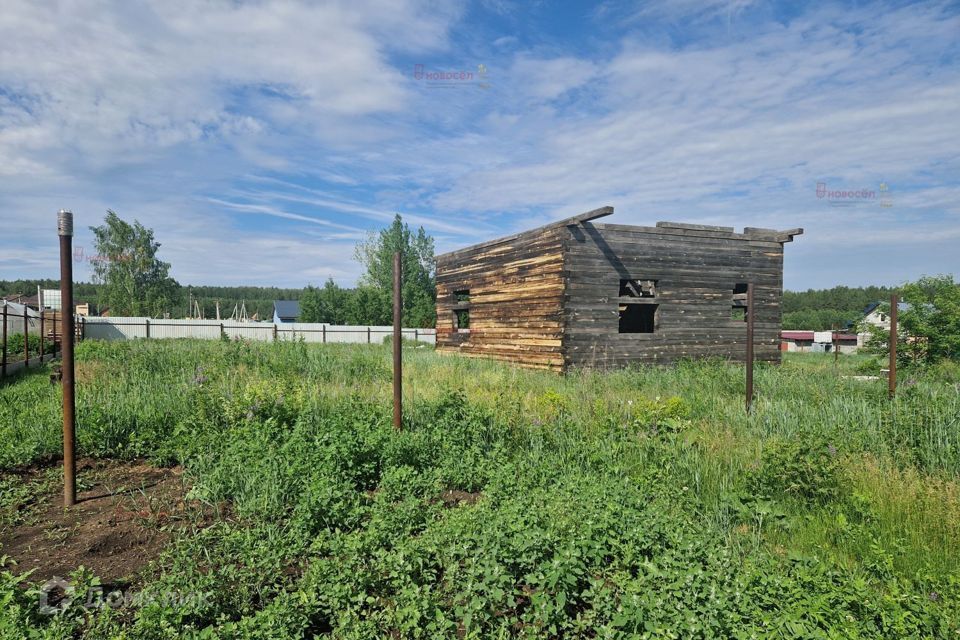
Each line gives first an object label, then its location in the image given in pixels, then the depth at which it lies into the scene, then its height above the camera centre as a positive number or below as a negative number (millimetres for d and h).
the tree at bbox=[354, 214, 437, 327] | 41719 +3739
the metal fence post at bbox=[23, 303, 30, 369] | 12523 -587
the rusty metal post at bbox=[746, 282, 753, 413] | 7492 -478
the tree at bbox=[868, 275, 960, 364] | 12258 -190
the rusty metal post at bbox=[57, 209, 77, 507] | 4094 -365
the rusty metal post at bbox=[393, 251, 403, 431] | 5660 -336
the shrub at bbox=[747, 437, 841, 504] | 4285 -1308
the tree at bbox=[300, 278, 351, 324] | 45250 +1535
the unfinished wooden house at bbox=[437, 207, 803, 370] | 12414 +758
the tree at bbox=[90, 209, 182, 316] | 38250 +4210
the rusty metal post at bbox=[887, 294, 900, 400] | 7430 -381
